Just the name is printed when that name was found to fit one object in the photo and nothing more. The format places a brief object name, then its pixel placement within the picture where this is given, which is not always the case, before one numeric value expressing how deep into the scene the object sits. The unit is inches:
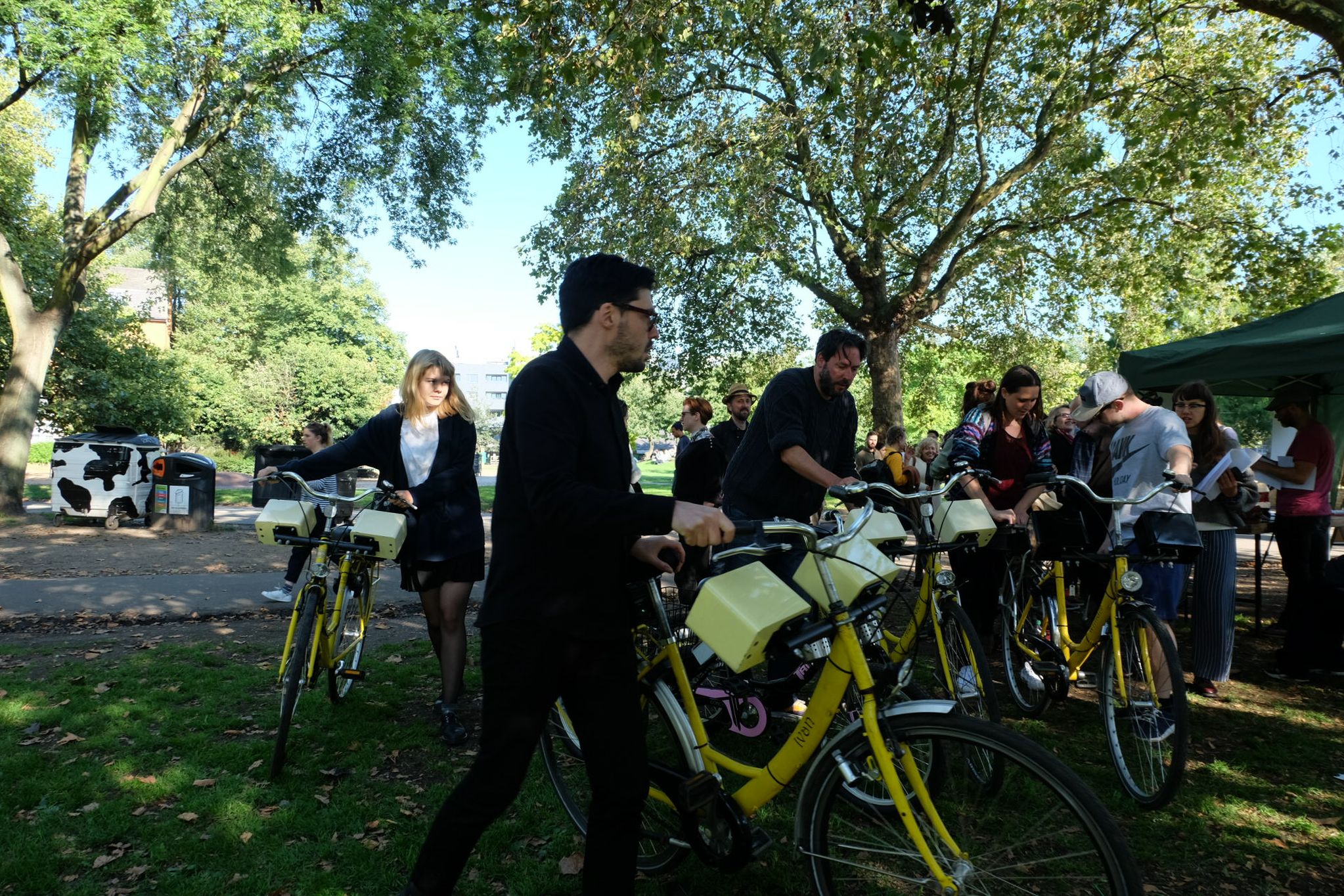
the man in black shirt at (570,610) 90.3
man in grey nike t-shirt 182.2
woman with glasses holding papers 213.8
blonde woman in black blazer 177.5
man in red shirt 240.5
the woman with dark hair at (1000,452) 198.7
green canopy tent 249.8
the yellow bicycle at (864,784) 84.3
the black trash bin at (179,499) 552.1
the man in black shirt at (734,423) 336.2
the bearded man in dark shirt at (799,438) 161.3
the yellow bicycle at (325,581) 158.4
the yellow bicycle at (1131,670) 148.0
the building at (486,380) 5364.2
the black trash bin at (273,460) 498.1
